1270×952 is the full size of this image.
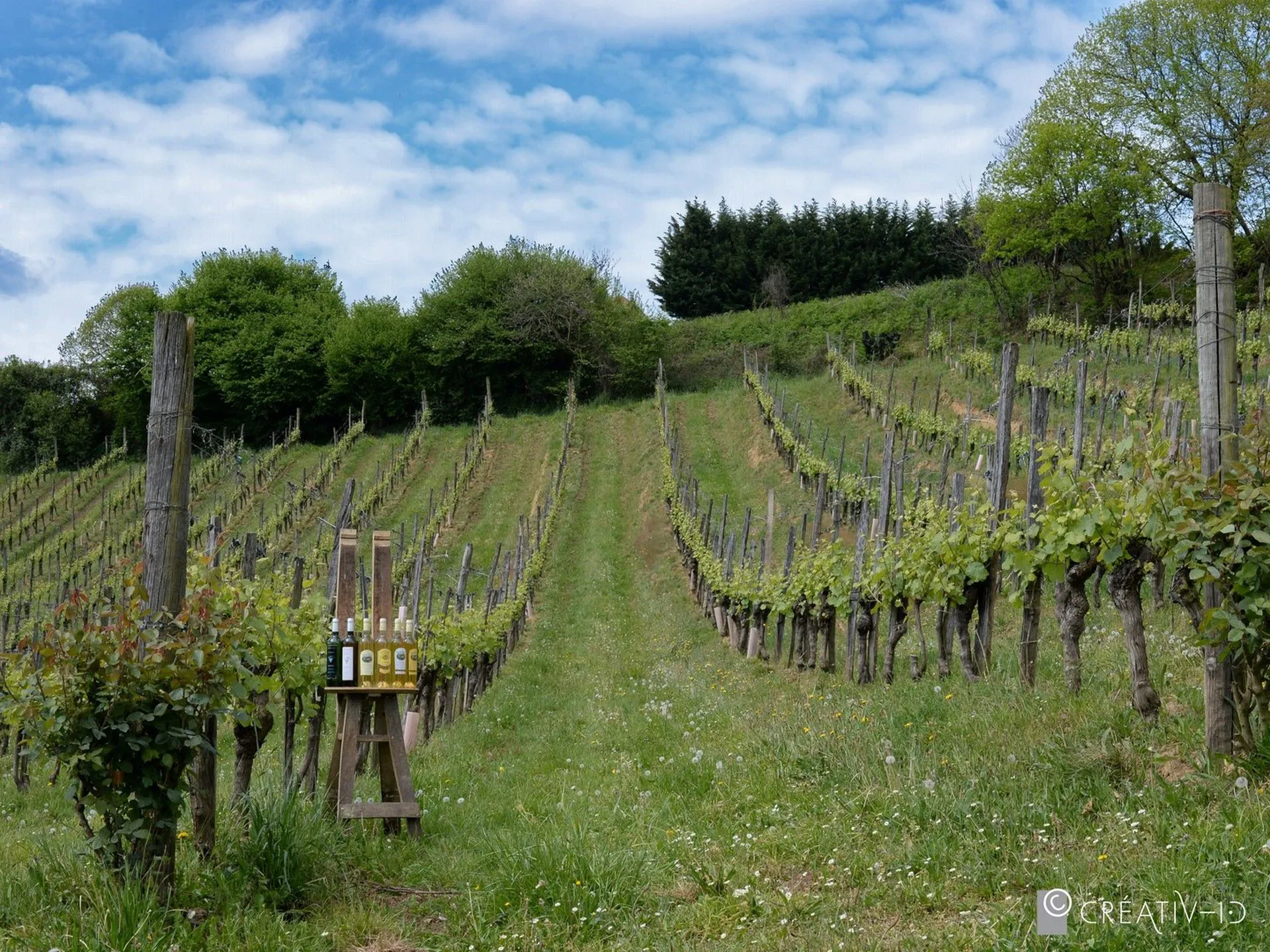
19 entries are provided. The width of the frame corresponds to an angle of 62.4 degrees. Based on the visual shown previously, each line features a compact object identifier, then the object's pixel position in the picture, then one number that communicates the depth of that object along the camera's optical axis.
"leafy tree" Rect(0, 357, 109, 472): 52.84
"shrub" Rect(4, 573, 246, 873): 4.77
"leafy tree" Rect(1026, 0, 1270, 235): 38.06
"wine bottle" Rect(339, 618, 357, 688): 6.85
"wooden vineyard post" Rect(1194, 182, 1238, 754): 5.51
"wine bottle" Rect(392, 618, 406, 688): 6.94
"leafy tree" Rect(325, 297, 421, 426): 50.41
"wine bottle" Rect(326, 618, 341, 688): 6.80
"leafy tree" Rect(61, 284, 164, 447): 53.97
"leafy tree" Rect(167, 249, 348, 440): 52.12
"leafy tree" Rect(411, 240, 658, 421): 49.09
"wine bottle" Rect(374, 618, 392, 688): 6.95
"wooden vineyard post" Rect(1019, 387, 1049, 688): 7.72
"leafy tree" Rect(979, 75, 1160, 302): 40.28
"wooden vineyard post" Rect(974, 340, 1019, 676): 8.40
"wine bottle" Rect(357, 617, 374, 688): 6.94
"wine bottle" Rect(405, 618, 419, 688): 6.98
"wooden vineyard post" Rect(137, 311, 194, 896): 5.45
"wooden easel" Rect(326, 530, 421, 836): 6.52
